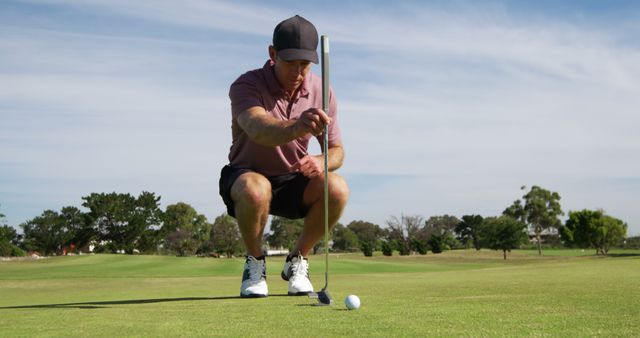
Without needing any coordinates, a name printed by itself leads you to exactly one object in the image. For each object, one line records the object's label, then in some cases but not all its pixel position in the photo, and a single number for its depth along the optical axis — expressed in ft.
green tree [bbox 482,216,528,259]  201.77
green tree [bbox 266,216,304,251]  356.38
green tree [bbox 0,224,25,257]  234.38
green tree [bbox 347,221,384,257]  429.38
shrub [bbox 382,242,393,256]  227.40
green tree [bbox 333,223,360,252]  379.57
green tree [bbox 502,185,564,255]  293.84
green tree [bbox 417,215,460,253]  365.81
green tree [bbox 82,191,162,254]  301.43
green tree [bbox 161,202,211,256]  306.55
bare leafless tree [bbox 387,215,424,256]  304.30
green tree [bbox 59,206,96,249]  303.07
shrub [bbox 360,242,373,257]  225.76
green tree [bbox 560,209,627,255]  252.62
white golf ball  13.29
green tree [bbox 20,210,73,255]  303.07
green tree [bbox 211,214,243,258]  289.33
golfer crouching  17.63
